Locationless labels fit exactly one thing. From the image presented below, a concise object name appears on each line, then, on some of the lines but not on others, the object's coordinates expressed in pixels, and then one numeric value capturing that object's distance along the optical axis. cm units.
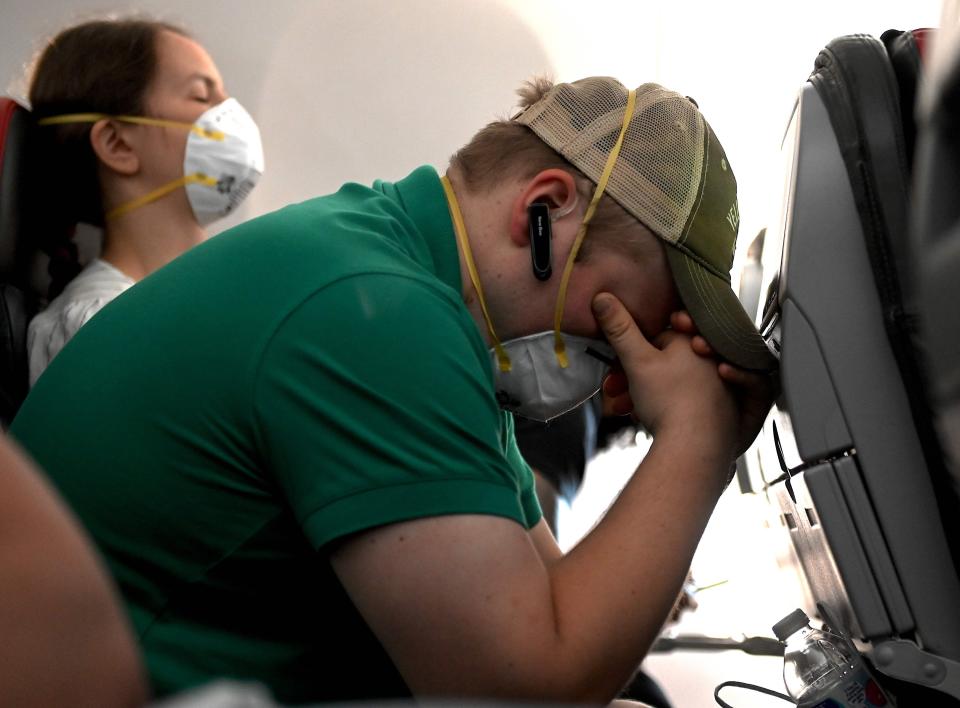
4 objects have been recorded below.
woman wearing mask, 212
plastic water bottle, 94
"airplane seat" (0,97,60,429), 175
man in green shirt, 85
